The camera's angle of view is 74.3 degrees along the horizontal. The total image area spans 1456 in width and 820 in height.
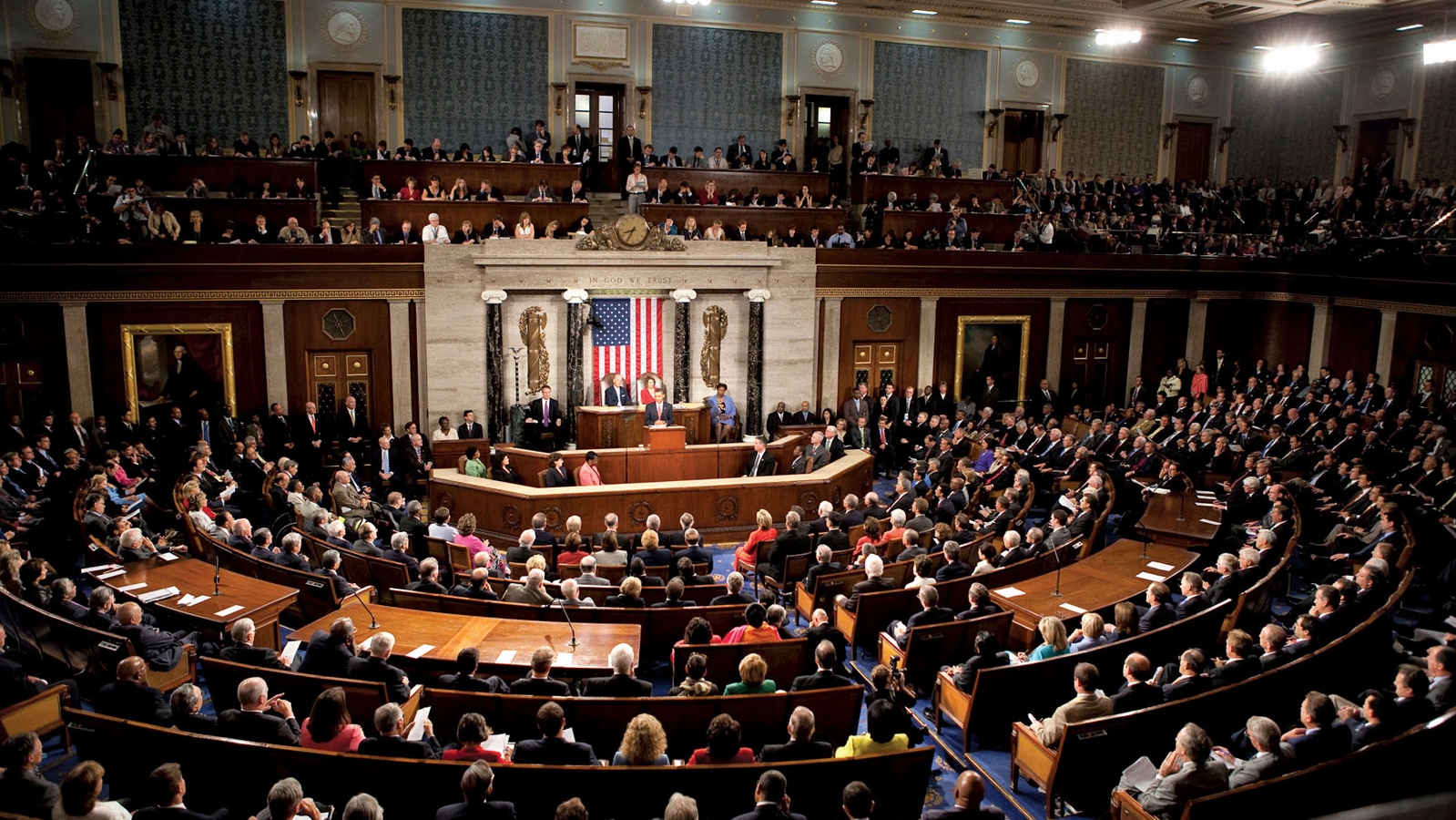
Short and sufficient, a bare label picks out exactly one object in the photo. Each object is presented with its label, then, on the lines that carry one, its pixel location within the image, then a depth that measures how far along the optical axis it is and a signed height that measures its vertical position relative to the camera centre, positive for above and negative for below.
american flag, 16.34 -1.44
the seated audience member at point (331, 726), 5.30 -2.63
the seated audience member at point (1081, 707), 5.99 -2.77
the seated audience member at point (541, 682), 6.05 -2.72
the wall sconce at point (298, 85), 18.66 +3.10
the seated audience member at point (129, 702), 5.74 -2.71
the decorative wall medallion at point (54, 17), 17.22 +3.99
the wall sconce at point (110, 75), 17.62 +3.06
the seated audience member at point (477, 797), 4.54 -2.56
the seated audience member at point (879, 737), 5.49 -2.74
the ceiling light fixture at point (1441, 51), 14.79 +3.33
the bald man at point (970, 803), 4.61 -2.59
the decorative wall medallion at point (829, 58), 21.30 +4.35
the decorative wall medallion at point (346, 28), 18.66 +4.21
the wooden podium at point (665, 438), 13.62 -2.59
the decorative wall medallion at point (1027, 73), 22.52 +4.34
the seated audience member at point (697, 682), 6.05 -2.69
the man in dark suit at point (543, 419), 15.38 -2.70
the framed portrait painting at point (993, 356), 18.64 -1.87
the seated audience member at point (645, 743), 5.13 -2.60
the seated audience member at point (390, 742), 5.20 -2.64
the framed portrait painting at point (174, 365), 14.62 -1.85
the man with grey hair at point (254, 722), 5.45 -2.68
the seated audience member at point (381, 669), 6.15 -2.68
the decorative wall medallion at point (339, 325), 15.49 -1.24
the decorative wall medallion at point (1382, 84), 21.78 +4.14
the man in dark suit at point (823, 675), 6.21 -2.70
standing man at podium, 14.64 -2.42
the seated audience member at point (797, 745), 5.29 -2.67
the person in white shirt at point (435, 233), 15.80 +0.26
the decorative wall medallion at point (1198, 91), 23.89 +4.24
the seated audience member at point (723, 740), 5.11 -2.55
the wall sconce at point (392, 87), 19.11 +3.18
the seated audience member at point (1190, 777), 5.07 -2.69
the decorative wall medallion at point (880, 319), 17.86 -1.13
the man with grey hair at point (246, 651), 6.51 -2.72
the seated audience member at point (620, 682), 6.24 -2.77
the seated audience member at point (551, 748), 5.25 -2.69
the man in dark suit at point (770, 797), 4.52 -2.54
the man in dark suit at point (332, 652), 6.48 -2.70
